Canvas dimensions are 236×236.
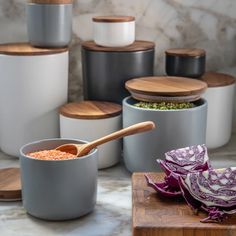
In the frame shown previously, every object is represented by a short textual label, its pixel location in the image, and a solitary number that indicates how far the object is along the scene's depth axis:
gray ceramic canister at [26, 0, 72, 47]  1.30
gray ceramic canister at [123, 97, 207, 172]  1.21
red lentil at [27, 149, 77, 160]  1.10
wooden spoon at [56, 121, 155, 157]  1.10
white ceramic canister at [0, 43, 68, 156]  1.30
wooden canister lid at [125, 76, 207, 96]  1.22
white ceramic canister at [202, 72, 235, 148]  1.36
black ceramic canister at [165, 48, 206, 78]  1.34
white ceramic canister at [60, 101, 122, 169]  1.27
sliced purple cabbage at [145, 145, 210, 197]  1.04
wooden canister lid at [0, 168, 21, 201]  1.17
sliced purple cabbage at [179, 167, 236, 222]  0.99
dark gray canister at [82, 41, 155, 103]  1.32
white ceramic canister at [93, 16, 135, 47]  1.31
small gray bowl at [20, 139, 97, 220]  1.08
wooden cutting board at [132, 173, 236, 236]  0.96
